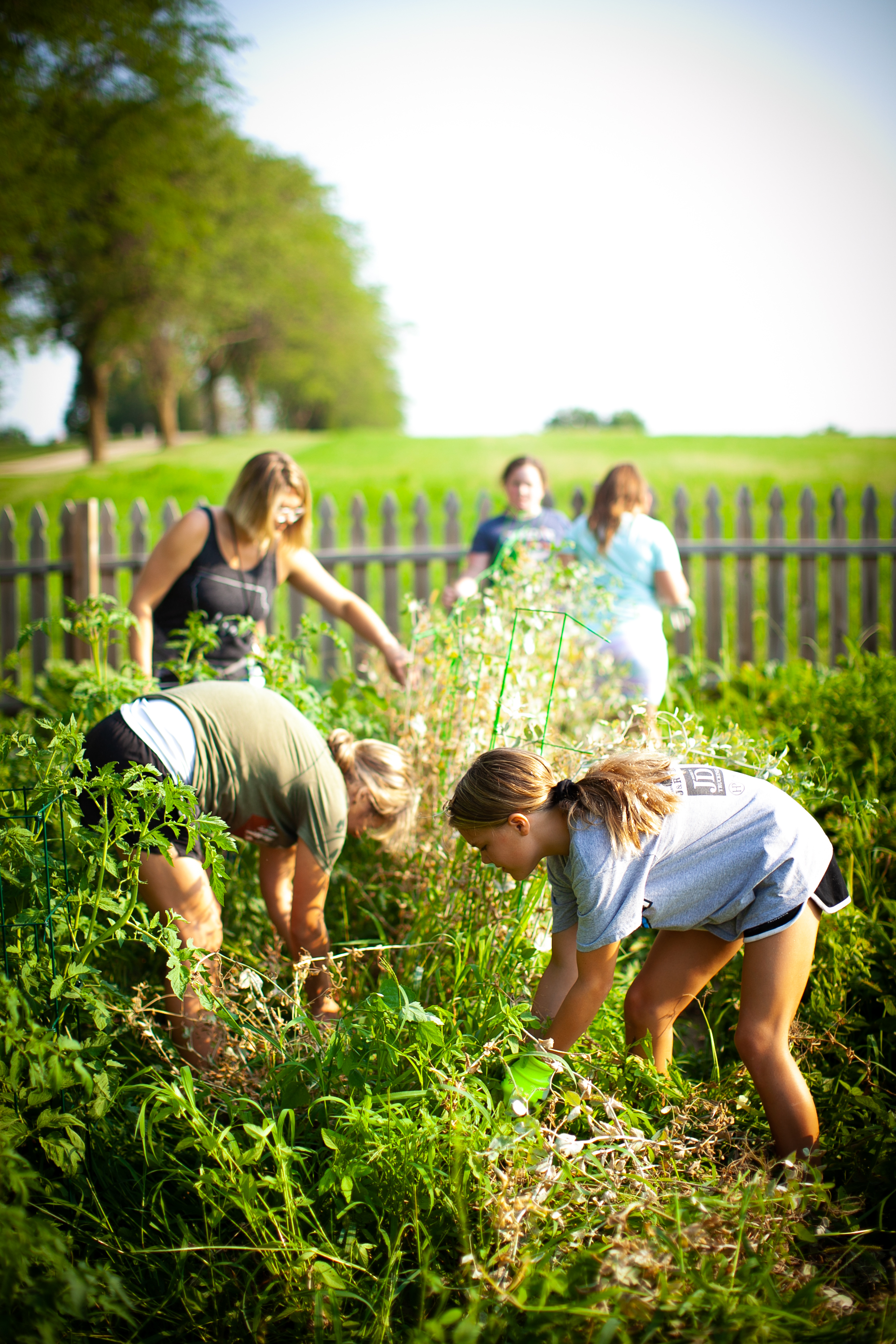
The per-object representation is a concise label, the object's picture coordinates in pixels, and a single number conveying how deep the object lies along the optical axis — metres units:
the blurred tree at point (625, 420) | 47.16
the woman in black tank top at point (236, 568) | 2.92
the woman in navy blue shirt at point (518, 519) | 4.22
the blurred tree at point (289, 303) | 29.31
